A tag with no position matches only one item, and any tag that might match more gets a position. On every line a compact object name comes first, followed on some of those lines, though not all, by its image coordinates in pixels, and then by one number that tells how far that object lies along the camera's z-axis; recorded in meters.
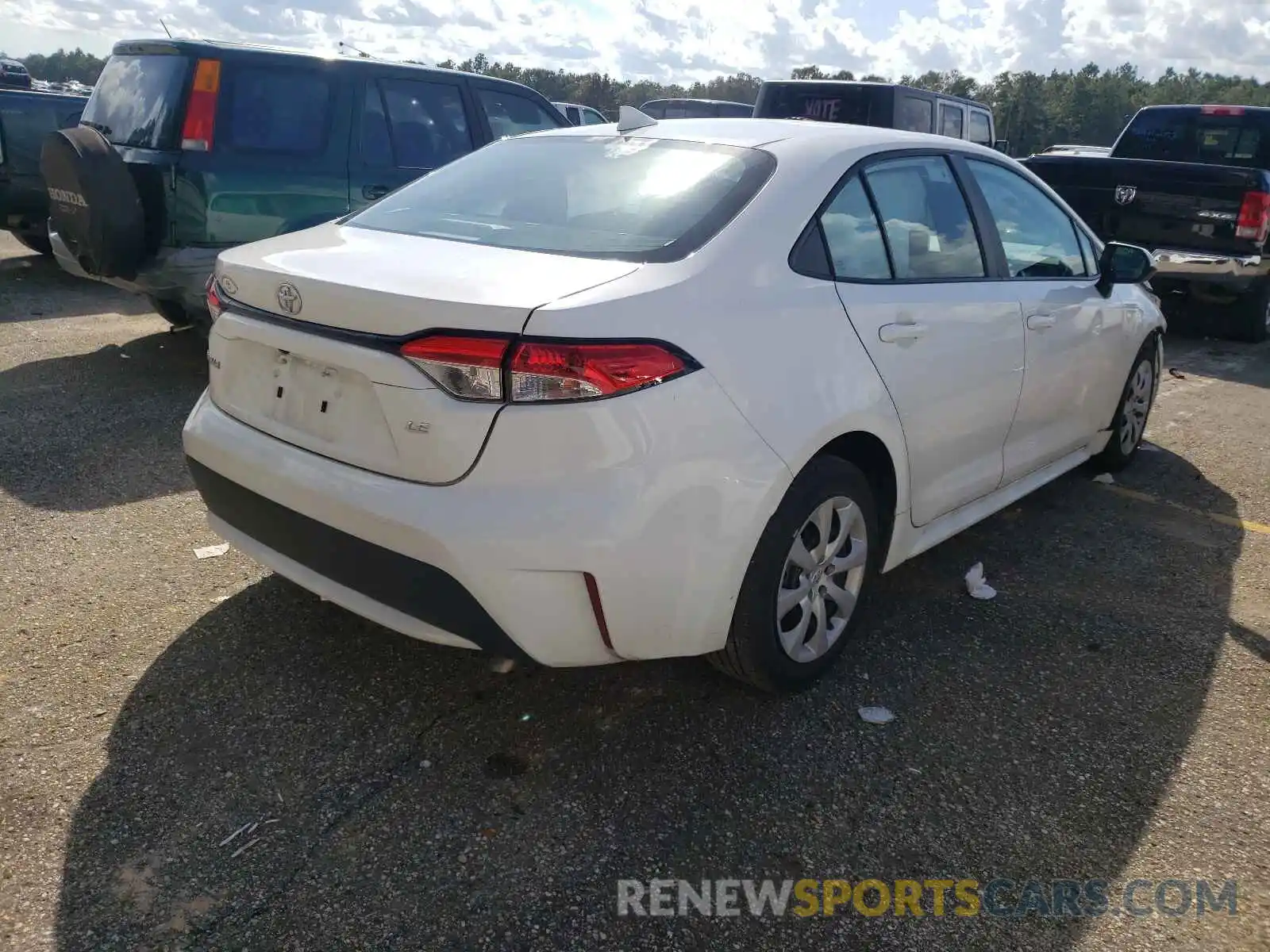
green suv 5.41
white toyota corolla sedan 2.30
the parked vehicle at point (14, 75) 26.00
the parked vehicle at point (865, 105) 10.05
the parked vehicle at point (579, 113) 16.77
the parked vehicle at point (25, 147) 8.91
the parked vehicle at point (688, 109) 16.67
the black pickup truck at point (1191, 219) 8.02
